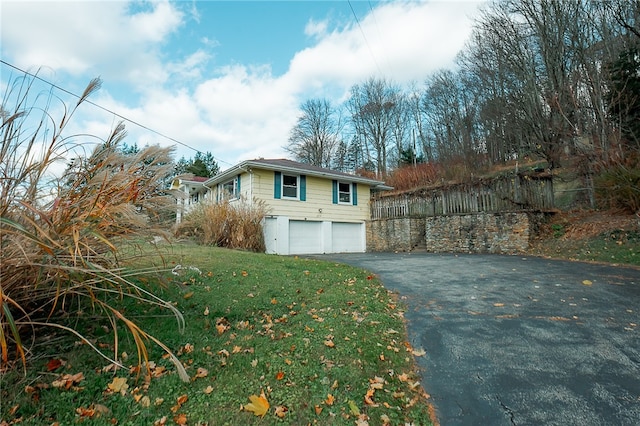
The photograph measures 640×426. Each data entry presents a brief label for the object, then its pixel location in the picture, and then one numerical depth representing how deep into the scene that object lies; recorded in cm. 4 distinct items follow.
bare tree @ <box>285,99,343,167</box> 3094
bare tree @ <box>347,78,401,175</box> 2791
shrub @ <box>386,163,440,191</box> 1903
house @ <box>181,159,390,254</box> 1334
